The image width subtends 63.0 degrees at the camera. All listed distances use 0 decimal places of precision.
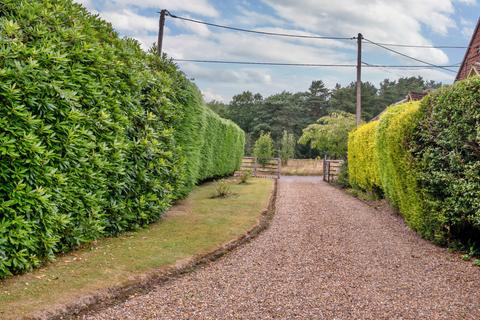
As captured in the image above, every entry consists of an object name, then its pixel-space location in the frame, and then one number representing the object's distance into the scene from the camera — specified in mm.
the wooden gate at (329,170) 21188
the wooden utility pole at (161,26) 15264
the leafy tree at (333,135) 27984
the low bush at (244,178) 17064
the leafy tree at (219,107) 61362
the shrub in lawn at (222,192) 11570
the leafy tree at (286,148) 37103
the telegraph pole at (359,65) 19875
